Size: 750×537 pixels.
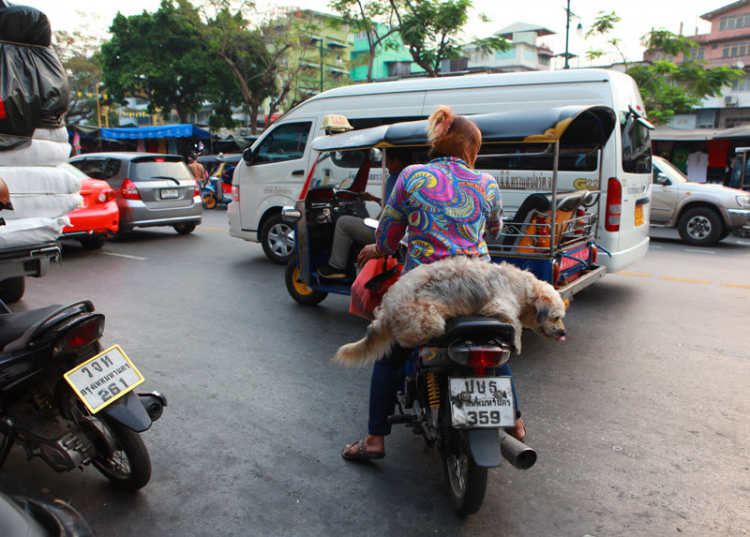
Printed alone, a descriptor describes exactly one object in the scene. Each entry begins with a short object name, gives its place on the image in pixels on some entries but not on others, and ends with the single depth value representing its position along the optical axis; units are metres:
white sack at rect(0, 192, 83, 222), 5.09
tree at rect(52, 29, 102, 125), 32.94
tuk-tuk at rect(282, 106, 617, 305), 4.67
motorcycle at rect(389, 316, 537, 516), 2.32
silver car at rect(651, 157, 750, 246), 10.77
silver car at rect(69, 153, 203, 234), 10.13
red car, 8.52
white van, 6.15
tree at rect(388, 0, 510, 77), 17.69
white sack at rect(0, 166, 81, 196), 5.04
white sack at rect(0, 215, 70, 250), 4.85
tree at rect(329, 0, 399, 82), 18.80
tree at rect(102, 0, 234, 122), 27.98
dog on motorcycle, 2.35
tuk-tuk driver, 5.44
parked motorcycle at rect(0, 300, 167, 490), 2.45
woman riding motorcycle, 2.64
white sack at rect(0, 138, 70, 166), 5.05
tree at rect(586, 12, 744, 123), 15.35
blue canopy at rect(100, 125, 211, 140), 23.91
